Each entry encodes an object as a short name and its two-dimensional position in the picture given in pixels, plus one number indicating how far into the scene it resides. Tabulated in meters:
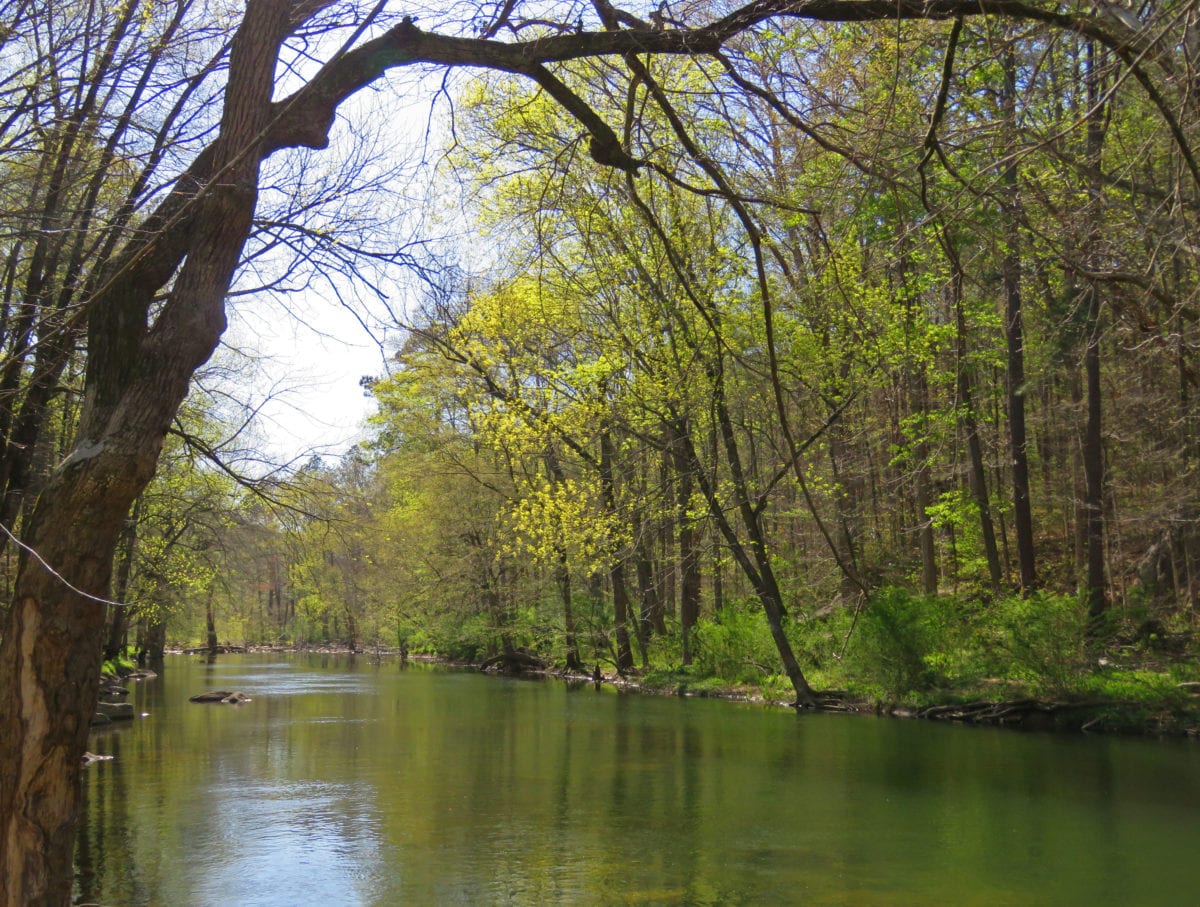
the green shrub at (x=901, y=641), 15.82
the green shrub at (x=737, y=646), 19.61
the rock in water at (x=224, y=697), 20.88
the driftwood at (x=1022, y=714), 13.83
